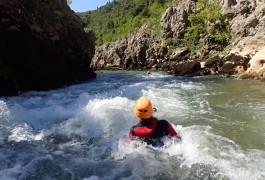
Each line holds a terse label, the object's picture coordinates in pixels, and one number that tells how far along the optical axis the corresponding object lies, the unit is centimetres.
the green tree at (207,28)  2934
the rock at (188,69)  2197
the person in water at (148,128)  436
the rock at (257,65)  1569
